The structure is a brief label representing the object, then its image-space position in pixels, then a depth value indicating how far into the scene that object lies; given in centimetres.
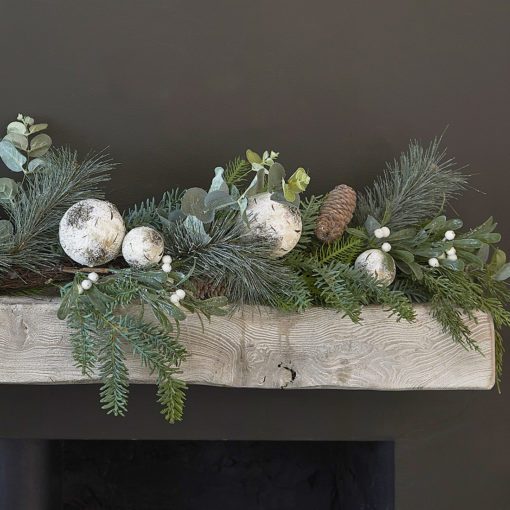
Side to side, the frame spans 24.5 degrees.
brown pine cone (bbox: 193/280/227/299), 183
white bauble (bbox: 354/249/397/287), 187
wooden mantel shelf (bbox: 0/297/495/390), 179
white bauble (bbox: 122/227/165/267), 176
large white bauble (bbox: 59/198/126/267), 176
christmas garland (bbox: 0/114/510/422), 175
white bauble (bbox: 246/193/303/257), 180
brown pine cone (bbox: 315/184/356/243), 190
